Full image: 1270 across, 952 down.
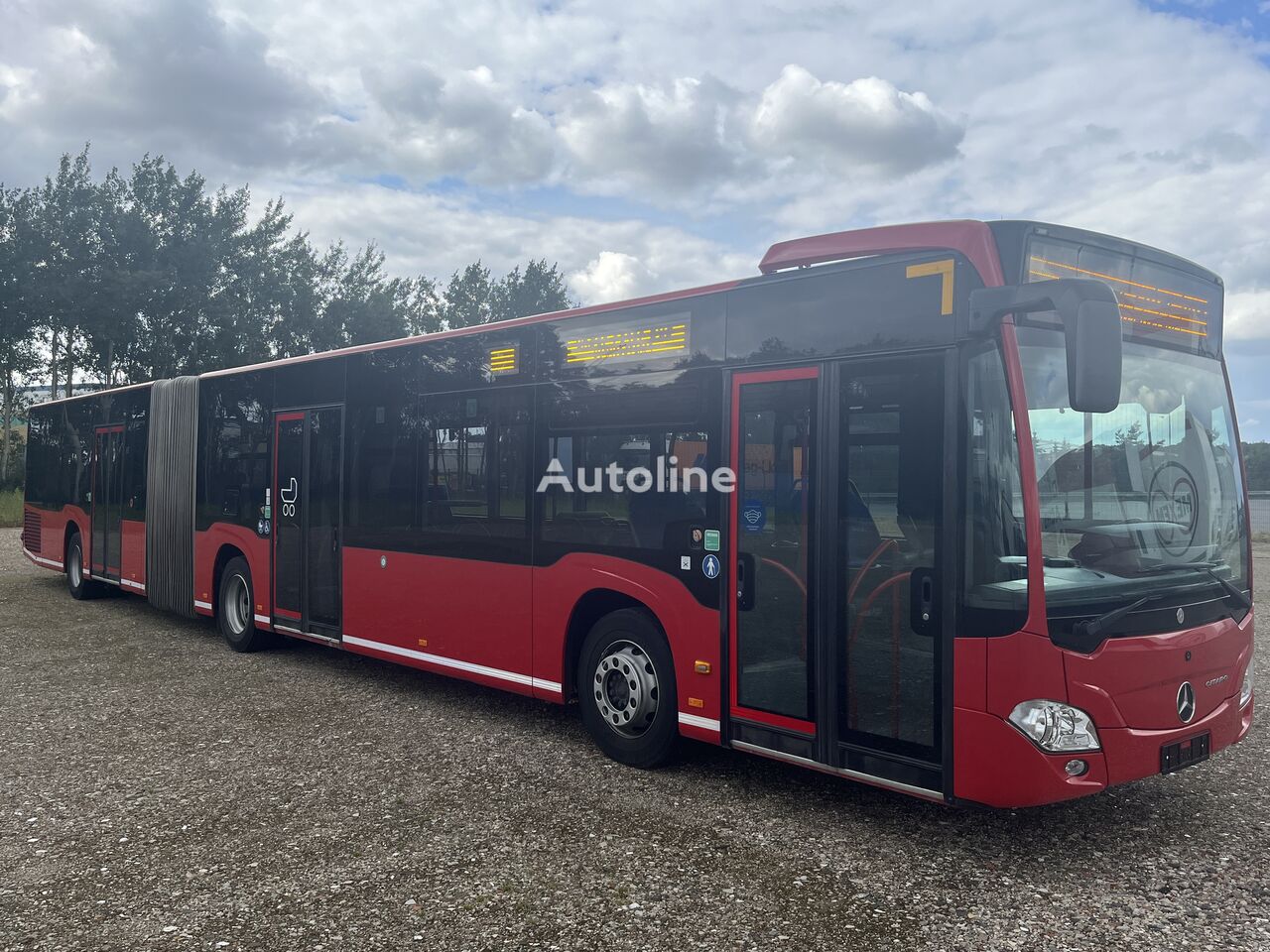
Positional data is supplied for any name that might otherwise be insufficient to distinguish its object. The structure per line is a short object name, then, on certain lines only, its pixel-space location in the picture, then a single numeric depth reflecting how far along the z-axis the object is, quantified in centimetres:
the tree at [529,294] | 5988
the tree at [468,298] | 5872
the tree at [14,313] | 3331
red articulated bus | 427
